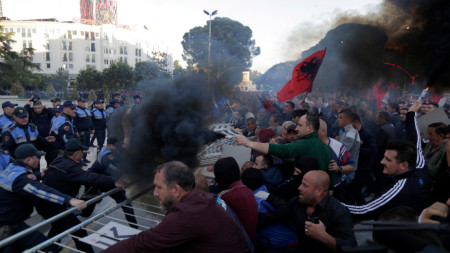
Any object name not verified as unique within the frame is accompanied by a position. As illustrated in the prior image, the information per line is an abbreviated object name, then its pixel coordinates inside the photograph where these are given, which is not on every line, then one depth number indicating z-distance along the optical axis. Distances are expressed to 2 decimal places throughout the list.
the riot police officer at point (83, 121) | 9.96
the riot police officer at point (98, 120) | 10.41
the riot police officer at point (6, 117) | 7.05
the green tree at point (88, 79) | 43.28
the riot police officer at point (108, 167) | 4.08
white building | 76.06
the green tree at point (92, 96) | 31.39
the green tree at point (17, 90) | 28.05
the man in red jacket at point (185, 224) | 1.80
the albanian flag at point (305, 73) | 6.48
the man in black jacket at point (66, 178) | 3.64
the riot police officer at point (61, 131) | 7.36
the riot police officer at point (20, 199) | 3.08
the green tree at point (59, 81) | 48.25
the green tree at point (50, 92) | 36.50
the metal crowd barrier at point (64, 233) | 2.06
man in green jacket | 3.06
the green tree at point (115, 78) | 44.62
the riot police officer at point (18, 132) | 6.08
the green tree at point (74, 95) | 36.00
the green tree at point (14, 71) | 29.92
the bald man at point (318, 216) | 2.29
